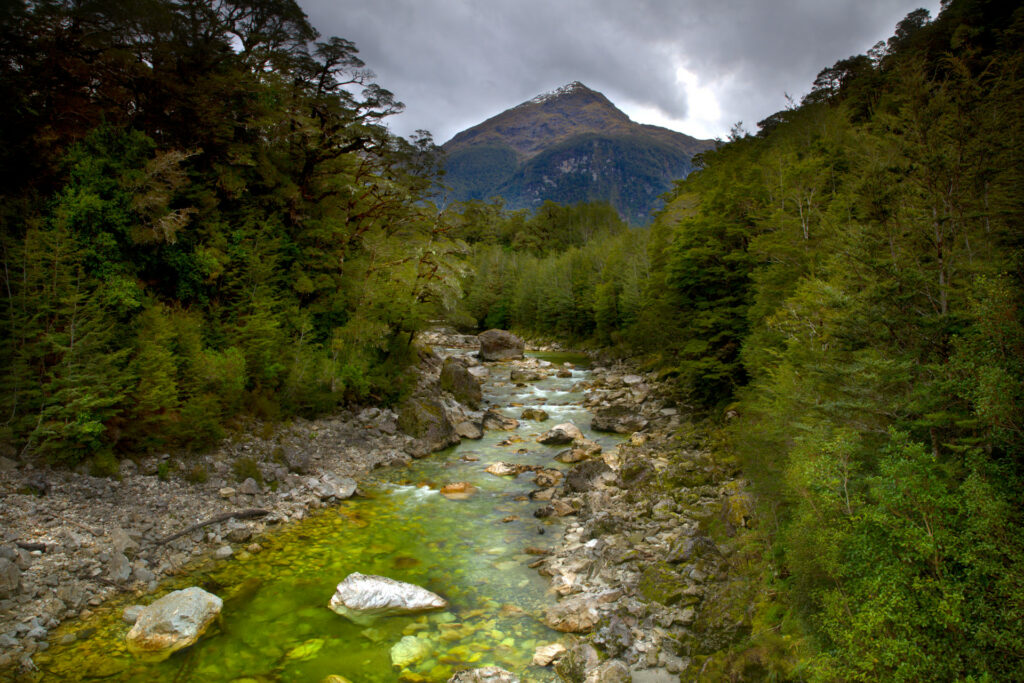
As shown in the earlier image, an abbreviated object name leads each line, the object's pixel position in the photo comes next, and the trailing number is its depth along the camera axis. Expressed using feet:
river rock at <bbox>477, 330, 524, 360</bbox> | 146.82
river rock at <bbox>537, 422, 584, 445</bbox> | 62.08
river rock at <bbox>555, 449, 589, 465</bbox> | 55.11
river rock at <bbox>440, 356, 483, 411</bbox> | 80.23
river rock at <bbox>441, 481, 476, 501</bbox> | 45.09
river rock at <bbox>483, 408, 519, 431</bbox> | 70.13
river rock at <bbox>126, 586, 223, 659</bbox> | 22.57
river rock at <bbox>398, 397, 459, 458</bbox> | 58.85
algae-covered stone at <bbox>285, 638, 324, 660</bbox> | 23.41
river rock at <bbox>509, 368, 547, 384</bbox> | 112.68
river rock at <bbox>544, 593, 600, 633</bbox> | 25.73
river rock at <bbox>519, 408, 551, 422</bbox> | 75.77
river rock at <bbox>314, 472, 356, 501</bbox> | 42.09
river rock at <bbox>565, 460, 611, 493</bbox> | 45.40
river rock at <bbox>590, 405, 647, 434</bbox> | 67.15
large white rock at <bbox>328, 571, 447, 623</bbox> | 27.04
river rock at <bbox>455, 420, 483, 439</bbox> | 64.64
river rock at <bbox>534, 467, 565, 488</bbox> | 47.78
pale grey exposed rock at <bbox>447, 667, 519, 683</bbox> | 21.47
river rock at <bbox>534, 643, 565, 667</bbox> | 23.20
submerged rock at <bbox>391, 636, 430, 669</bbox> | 23.31
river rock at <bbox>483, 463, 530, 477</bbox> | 51.44
